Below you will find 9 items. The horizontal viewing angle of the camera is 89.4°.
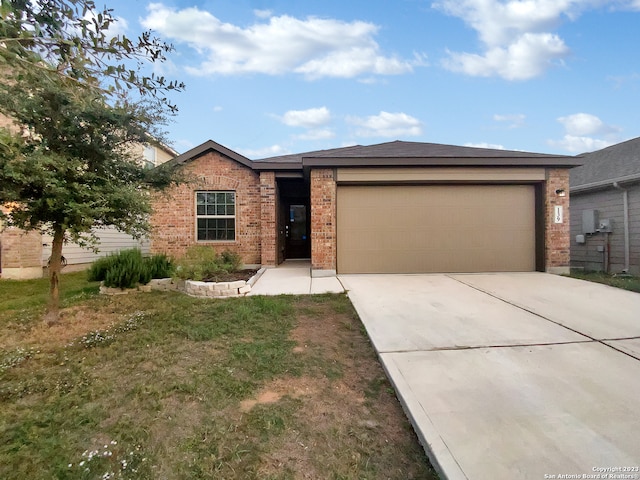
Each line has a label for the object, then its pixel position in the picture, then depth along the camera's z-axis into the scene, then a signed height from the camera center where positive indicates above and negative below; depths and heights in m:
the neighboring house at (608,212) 8.86 +0.59
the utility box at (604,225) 9.44 +0.19
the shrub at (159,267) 7.08 -0.70
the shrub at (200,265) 6.71 -0.66
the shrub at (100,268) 6.77 -0.68
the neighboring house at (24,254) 8.80 -0.49
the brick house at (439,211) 7.74 +0.54
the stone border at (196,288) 6.08 -1.05
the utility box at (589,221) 9.81 +0.33
